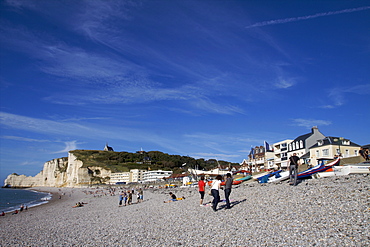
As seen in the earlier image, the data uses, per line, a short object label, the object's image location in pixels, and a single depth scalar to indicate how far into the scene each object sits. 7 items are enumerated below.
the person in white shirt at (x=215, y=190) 12.12
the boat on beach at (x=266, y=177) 21.17
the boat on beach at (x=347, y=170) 16.06
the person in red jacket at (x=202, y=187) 14.62
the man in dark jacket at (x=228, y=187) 12.29
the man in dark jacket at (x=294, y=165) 14.18
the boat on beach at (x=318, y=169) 17.30
